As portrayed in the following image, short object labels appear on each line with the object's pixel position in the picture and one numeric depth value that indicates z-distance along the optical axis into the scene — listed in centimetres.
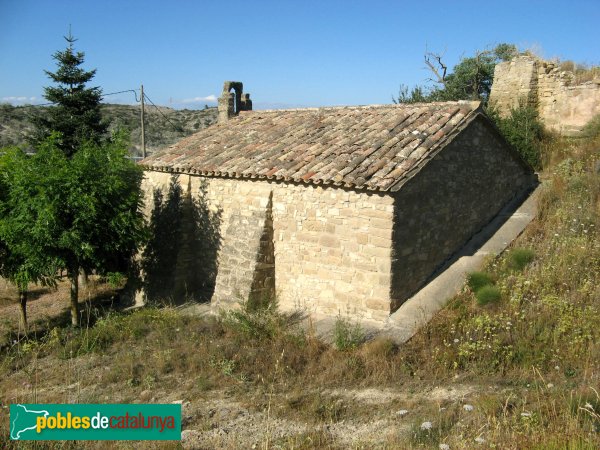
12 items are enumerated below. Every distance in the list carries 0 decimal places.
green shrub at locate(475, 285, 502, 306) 750
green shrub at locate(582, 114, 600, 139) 1193
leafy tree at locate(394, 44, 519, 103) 2095
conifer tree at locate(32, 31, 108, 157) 1869
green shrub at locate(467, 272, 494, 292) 794
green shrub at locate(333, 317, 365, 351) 719
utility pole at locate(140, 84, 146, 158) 2146
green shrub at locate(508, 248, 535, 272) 825
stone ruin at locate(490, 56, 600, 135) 1263
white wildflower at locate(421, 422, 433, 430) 464
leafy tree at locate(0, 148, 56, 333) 867
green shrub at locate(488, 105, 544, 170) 1231
